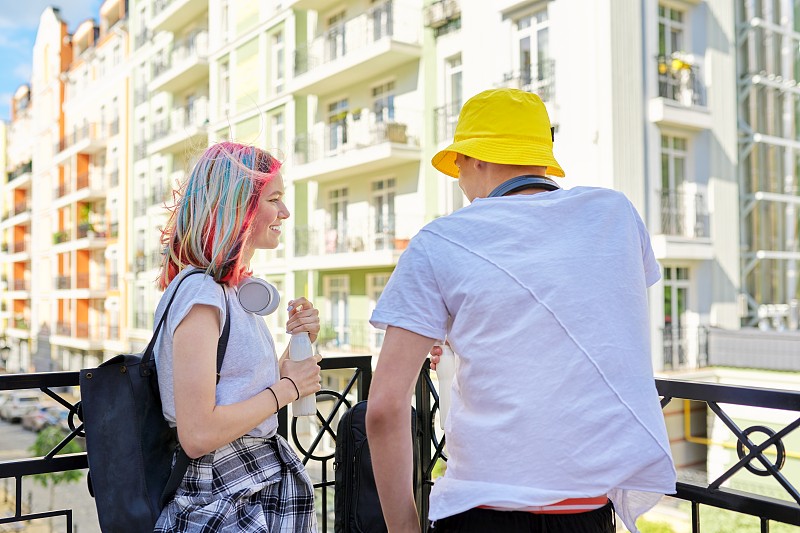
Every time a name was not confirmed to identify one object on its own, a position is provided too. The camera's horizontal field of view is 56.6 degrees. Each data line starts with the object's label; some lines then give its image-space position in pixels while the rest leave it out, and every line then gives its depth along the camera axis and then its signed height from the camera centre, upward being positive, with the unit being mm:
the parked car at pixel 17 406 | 29391 -4756
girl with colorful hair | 1550 -186
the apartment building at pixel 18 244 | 45875 +2845
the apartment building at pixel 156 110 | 27203 +7001
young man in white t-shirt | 1258 -139
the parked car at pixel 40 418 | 27945 -4996
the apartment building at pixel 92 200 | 33469 +4179
